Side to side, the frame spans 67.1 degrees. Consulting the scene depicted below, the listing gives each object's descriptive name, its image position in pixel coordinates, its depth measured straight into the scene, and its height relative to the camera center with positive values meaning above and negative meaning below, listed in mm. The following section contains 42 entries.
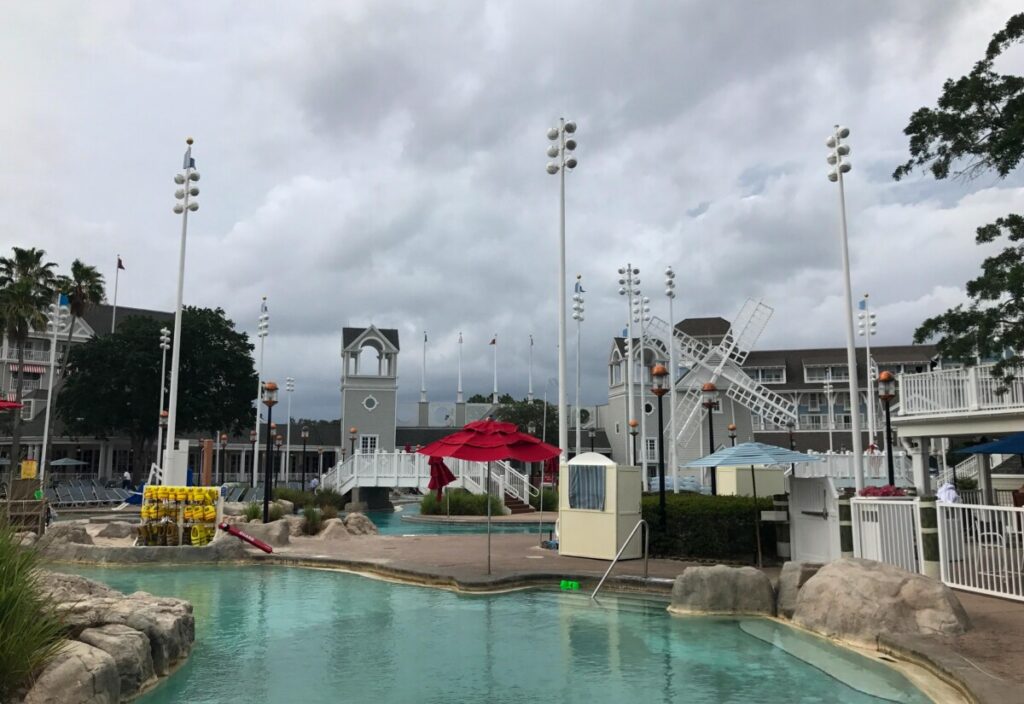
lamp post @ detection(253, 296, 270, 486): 50000 +9548
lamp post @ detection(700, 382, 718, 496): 20453 +2228
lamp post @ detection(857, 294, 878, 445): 41953 +8762
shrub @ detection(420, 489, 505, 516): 32969 -1380
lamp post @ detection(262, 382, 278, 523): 22631 +968
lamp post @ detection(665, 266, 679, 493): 34219 +8401
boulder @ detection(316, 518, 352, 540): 22000 -1642
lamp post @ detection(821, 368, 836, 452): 57425 +5895
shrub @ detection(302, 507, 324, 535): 22609 -1432
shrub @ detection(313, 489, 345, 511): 33625 -1129
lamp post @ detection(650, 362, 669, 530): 15570 +1190
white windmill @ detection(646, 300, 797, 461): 56188 +6944
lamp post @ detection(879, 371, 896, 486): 22250 +2450
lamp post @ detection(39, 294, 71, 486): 40031 +7933
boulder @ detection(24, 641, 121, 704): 6078 -1667
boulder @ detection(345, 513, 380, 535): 23266 -1561
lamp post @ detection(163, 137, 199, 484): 22188 +7793
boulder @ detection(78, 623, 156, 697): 7387 -1720
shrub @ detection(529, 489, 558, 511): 36406 -1292
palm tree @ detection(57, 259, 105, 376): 48500 +11726
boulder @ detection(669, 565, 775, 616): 11273 -1742
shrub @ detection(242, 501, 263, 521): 24100 -1201
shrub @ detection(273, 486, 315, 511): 34031 -1032
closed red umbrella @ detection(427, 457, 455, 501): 25406 -51
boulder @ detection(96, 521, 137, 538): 21156 -1547
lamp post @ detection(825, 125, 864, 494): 17922 +4661
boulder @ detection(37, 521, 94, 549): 18219 -1413
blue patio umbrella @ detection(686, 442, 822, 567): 14258 +294
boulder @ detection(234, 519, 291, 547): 19359 -1468
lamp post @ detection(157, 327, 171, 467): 45406 +7657
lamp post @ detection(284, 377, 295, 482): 61094 +6972
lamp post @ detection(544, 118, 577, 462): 18281 +7405
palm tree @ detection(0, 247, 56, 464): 43697 +10328
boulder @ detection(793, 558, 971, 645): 9055 -1603
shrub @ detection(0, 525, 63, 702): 5949 -1209
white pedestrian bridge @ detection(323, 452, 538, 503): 37938 +26
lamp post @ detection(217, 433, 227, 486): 54006 +2071
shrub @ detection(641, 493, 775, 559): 15461 -1128
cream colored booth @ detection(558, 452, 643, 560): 16172 -733
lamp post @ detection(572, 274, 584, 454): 39772 +8621
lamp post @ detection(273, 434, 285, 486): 58259 +958
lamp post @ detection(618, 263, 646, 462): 37781 +9034
